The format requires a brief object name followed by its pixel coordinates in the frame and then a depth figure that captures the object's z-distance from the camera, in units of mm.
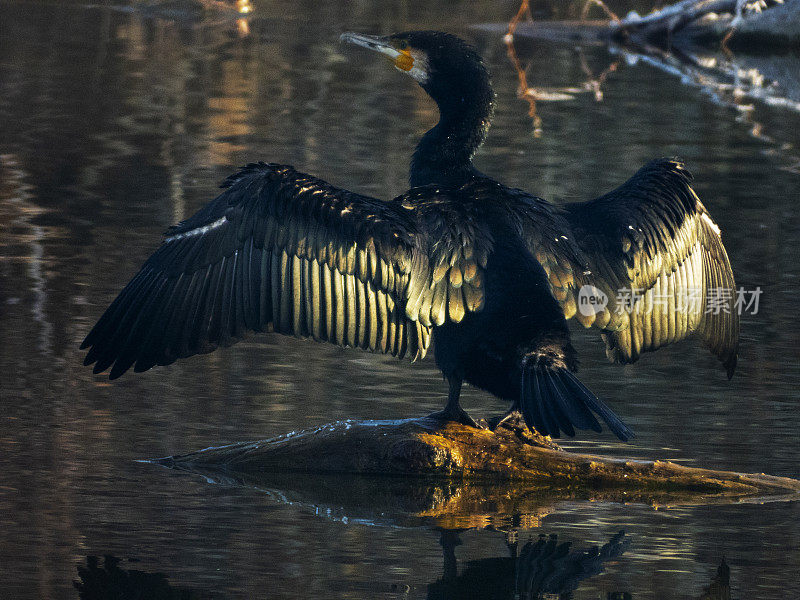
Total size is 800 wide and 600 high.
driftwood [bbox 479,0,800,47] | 42187
